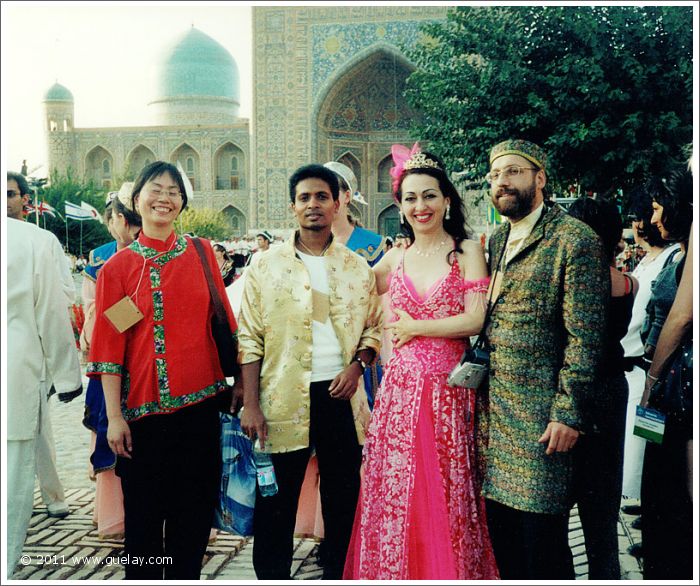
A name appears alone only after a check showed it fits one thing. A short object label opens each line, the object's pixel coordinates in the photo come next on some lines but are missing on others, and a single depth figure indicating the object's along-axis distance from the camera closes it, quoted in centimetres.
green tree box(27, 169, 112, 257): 2398
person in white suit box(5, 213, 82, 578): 283
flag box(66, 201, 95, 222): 1529
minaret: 3186
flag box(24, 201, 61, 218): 1241
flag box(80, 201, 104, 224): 1523
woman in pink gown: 238
